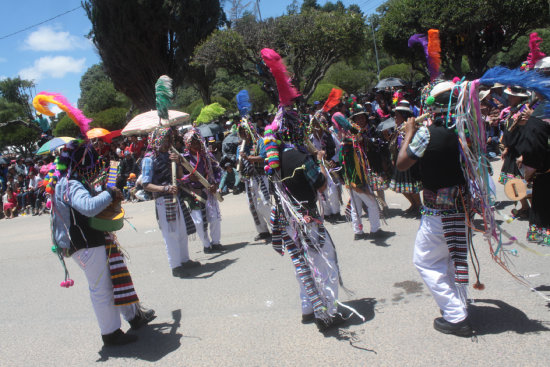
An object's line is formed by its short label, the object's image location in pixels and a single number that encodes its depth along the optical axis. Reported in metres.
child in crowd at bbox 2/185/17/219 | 15.28
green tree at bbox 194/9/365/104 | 21.27
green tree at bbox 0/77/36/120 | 55.31
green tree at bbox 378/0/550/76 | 19.14
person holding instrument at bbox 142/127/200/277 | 5.41
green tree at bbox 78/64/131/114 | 45.16
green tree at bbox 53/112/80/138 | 29.59
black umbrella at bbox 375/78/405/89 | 13.48
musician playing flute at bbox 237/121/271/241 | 6.44
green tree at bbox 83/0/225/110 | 24.56
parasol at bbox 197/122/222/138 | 13.18
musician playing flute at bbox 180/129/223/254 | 5.89
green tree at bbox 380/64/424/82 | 29.22
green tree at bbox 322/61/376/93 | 29.12
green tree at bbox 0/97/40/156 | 37.53
